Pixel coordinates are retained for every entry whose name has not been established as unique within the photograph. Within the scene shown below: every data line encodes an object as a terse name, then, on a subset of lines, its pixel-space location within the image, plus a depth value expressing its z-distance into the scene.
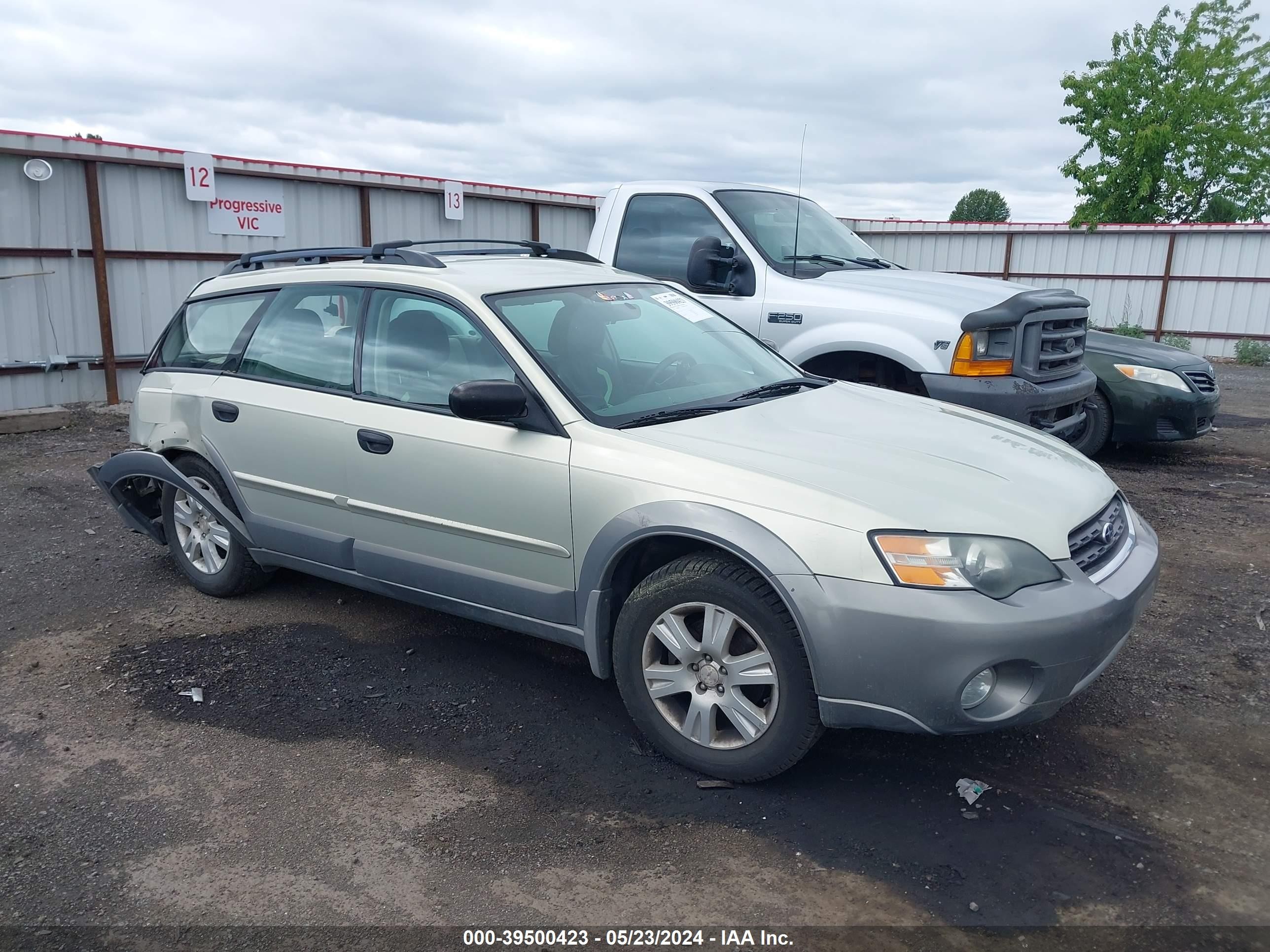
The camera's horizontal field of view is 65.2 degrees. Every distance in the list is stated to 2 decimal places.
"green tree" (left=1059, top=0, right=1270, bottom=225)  30.83
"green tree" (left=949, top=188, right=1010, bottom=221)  74.19
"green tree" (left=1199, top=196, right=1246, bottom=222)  31.62
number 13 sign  14.70
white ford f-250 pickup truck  5.93
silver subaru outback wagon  3.00
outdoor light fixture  10.09
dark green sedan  7.96
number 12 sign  11.59
